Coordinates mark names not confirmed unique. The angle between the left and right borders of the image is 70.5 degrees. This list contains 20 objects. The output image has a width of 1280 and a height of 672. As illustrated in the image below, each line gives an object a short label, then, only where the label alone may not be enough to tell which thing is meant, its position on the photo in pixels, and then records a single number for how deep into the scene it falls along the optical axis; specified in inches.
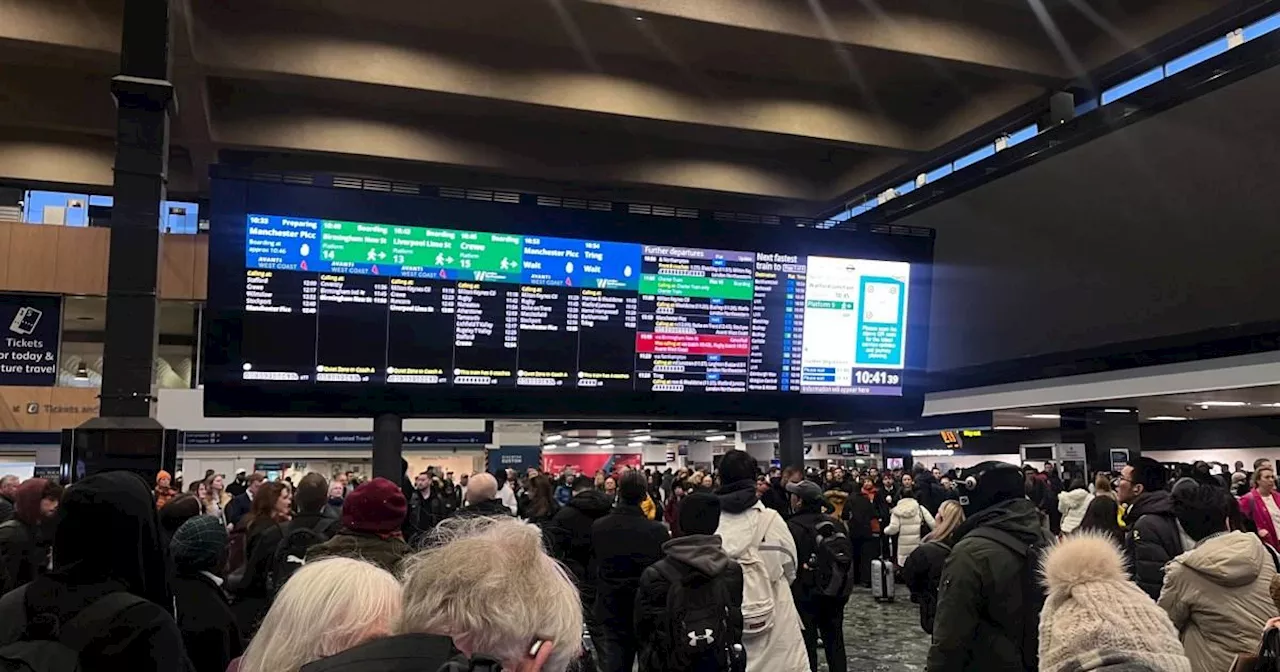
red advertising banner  1596.9
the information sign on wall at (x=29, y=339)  610.9
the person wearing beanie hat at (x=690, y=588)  147.9
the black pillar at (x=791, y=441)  358.3
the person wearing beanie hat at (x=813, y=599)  244.1
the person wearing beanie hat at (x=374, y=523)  130.5
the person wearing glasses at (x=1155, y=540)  187.0
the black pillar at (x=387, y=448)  296.8
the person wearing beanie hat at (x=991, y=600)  127.1
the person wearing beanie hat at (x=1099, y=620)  74.8
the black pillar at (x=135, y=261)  227.5
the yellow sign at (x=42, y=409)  603.8
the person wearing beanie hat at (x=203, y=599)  126.5
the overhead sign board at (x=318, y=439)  637.9
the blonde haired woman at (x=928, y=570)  208.1
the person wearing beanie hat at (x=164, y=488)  241.4
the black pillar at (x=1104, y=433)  706.8
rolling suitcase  428.1
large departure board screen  290.4
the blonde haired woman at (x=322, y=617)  56.4
